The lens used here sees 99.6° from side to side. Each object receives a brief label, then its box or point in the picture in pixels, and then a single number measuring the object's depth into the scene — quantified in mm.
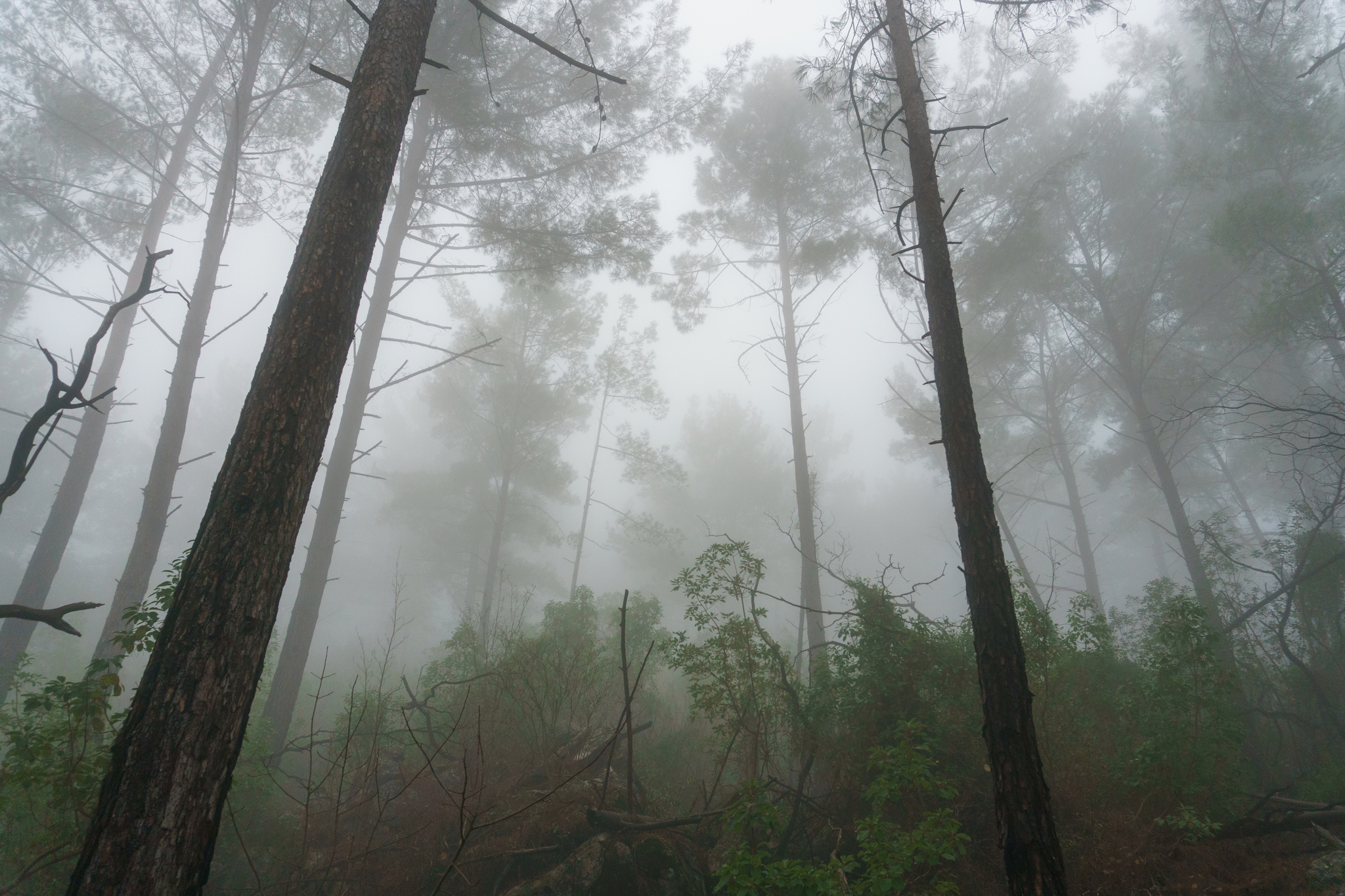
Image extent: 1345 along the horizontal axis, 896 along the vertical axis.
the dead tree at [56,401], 2287
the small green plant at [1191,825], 4176
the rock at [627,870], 4012
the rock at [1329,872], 3428
